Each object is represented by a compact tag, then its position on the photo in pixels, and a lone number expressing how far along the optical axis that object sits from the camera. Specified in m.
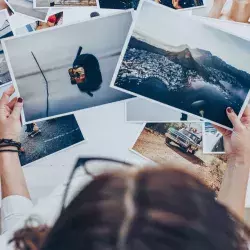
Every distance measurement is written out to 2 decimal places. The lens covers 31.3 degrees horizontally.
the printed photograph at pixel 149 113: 0.73
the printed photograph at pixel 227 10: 0.76
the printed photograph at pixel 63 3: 0.77
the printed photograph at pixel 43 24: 0.75
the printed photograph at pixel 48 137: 0.72
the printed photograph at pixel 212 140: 0.72
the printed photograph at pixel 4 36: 0.74
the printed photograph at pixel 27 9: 0.77
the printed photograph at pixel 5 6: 0.78
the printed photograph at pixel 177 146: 0.72
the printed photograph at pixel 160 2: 0.75
